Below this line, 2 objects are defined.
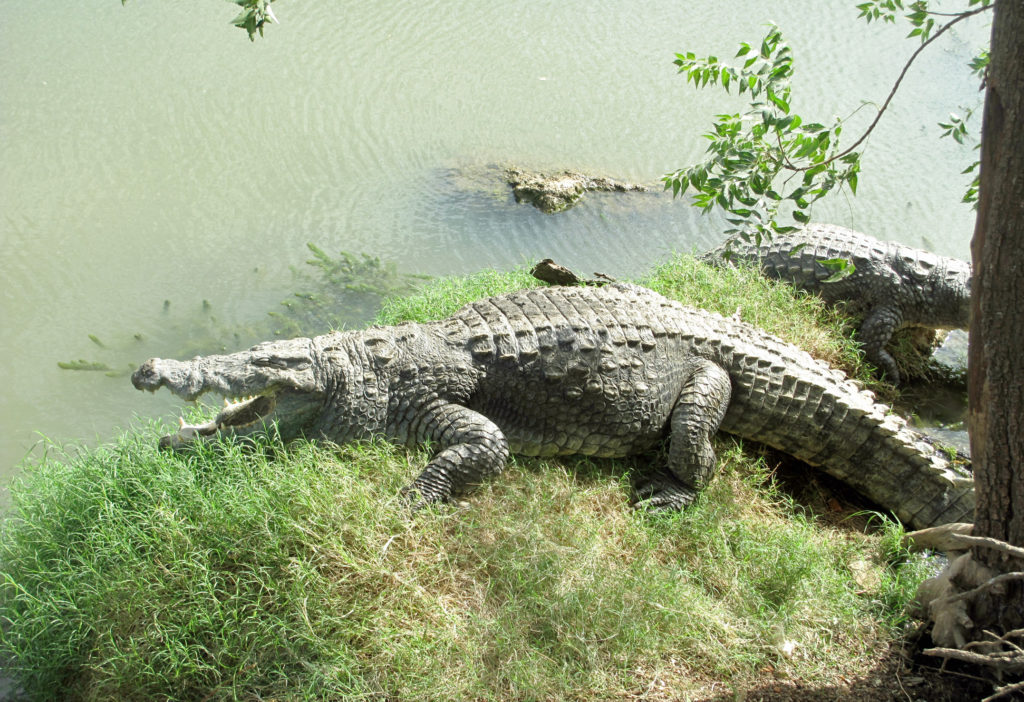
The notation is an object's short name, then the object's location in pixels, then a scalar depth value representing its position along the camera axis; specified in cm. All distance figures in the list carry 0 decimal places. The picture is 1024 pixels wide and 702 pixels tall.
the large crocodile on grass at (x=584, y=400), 452
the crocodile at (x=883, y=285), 666
